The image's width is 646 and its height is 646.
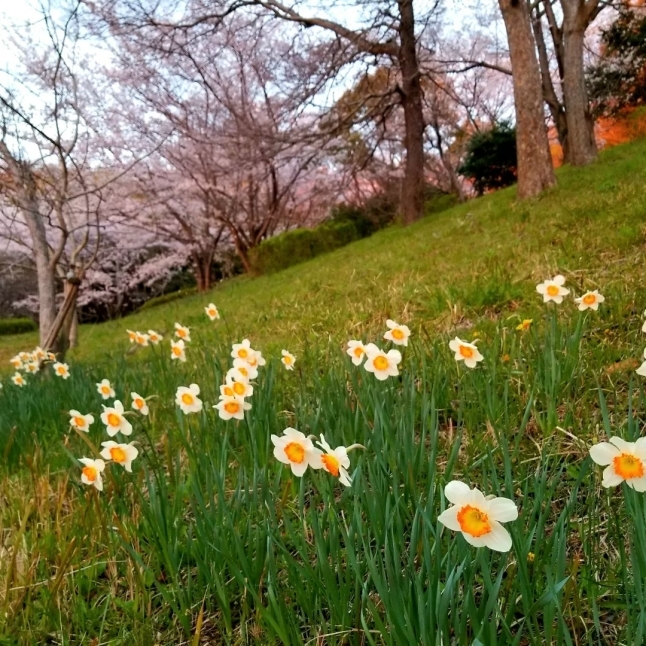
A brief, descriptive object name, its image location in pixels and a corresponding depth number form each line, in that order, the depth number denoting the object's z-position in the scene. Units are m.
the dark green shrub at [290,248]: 12.82
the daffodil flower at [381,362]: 1.47
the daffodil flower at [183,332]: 2.57
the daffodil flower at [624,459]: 0.70
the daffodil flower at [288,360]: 1.92
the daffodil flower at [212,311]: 2.76
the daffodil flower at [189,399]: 1.63
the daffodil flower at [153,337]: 2.81
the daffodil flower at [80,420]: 1.63
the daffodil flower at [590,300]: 1.71
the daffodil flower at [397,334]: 1.72
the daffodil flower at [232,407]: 1.40
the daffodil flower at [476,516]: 0.66
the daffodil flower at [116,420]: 1.57
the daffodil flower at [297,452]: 0.95
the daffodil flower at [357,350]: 1.63
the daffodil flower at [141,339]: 2.82
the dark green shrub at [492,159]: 13.86
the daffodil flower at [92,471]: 1.30
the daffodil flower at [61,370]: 3.07
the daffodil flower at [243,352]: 1.81
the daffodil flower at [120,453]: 1.33
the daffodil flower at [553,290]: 1.82
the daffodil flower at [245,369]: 1.61
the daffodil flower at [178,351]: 2.41
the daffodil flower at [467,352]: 1.52
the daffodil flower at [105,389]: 2.24
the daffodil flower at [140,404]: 1.67
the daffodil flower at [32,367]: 3.51
